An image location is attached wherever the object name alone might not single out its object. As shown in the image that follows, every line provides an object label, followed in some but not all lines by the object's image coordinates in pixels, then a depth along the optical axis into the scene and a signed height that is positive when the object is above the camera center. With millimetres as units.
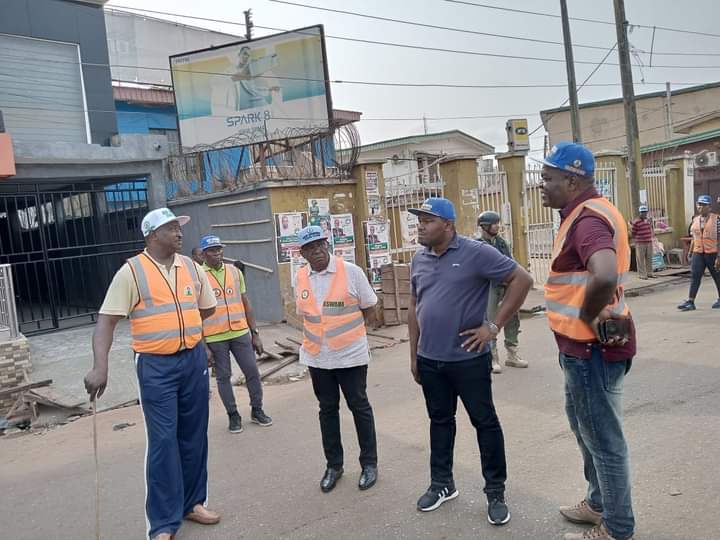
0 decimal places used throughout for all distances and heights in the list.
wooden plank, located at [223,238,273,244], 10305 -136
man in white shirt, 4043 -818
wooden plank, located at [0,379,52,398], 7141 -1578
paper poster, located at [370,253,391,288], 10797 -818
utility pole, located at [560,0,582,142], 13797 +2946
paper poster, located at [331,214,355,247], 10836 -104
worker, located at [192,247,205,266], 9828 -258
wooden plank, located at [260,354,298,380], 7753 -1794
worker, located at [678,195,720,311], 9539 -1004
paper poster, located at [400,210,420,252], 11562 -211
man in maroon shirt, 2672 -692
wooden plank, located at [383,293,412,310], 10410 -1425
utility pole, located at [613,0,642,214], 13688 +2089
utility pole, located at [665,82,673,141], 28938 +4079
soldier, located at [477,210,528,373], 6719 -1054
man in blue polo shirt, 3381 -619
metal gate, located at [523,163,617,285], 12750 -497
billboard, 12695 +3098
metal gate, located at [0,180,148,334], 10969 +150
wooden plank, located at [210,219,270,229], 10320 +191
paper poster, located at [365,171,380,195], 11016 +704
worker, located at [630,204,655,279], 13328 -1059
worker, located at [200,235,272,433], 5656 -942
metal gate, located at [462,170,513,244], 12352 +270
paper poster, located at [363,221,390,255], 10953 -275
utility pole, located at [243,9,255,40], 25500 +9000
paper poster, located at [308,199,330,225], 10553 +312
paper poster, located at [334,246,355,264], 10820 -509
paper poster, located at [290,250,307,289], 10266 -584
